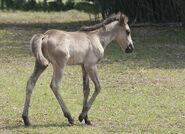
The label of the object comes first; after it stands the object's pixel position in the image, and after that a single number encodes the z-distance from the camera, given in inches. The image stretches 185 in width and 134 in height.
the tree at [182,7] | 1516.2
